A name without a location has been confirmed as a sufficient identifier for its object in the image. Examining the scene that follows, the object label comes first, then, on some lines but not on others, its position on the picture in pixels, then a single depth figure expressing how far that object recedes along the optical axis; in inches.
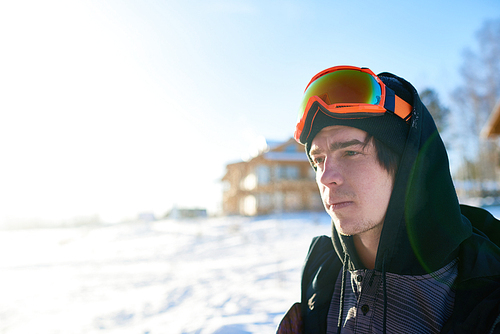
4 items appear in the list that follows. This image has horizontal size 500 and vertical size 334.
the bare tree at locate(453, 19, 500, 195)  805.2
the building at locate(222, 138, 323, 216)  1058.1
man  49.2
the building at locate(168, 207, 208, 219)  1414.9
